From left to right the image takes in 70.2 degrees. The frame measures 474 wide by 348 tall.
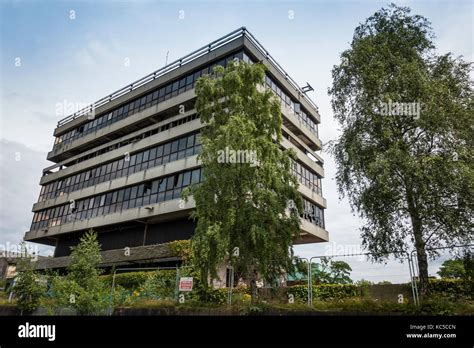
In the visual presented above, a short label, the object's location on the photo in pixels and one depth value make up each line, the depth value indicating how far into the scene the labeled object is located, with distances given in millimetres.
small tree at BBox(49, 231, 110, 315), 13844
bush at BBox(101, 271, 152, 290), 21223
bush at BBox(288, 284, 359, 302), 13478
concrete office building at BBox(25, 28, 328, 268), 26945
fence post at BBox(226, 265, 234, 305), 13586
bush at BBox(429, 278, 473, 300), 10391
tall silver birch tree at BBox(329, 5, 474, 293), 12930
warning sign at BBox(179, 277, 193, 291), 14656
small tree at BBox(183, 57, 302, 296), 12938
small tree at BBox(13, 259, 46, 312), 17172
